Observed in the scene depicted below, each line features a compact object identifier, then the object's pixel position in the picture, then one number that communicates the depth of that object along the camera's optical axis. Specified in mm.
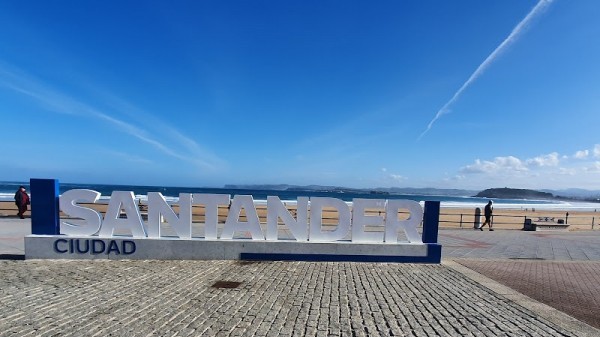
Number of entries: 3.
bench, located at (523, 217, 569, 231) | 17859
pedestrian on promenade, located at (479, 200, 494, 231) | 17088
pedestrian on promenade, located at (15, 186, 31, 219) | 15648
